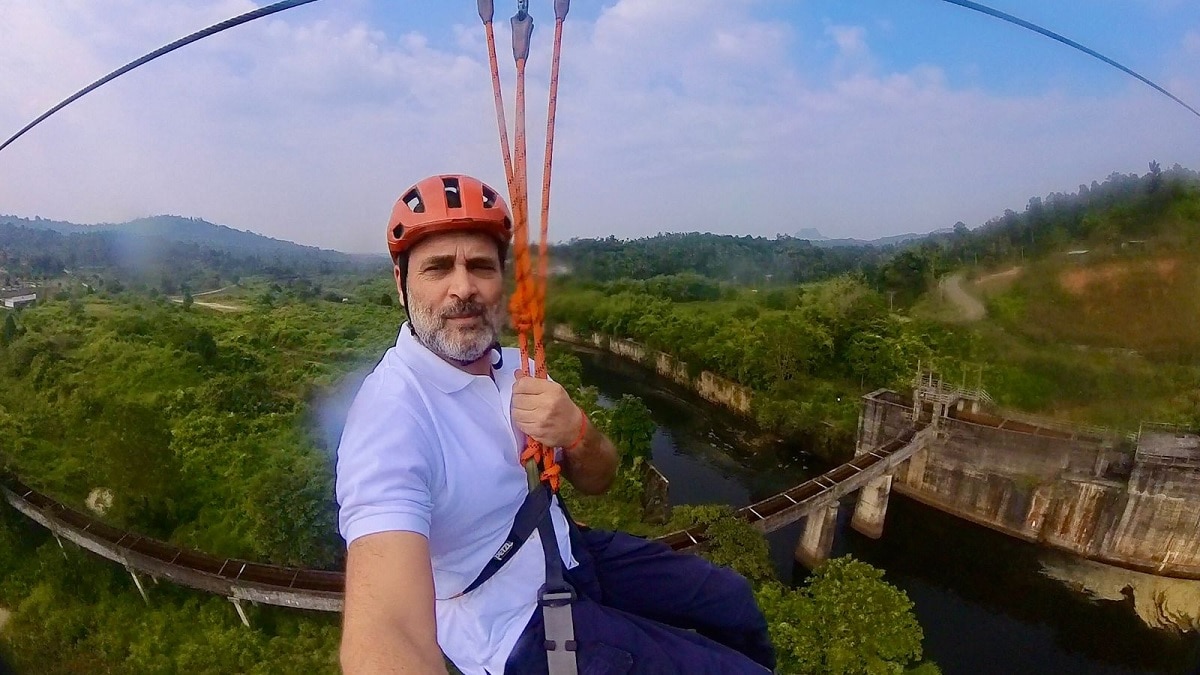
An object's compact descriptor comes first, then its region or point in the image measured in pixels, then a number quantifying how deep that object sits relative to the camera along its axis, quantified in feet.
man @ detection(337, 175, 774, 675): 3.37
